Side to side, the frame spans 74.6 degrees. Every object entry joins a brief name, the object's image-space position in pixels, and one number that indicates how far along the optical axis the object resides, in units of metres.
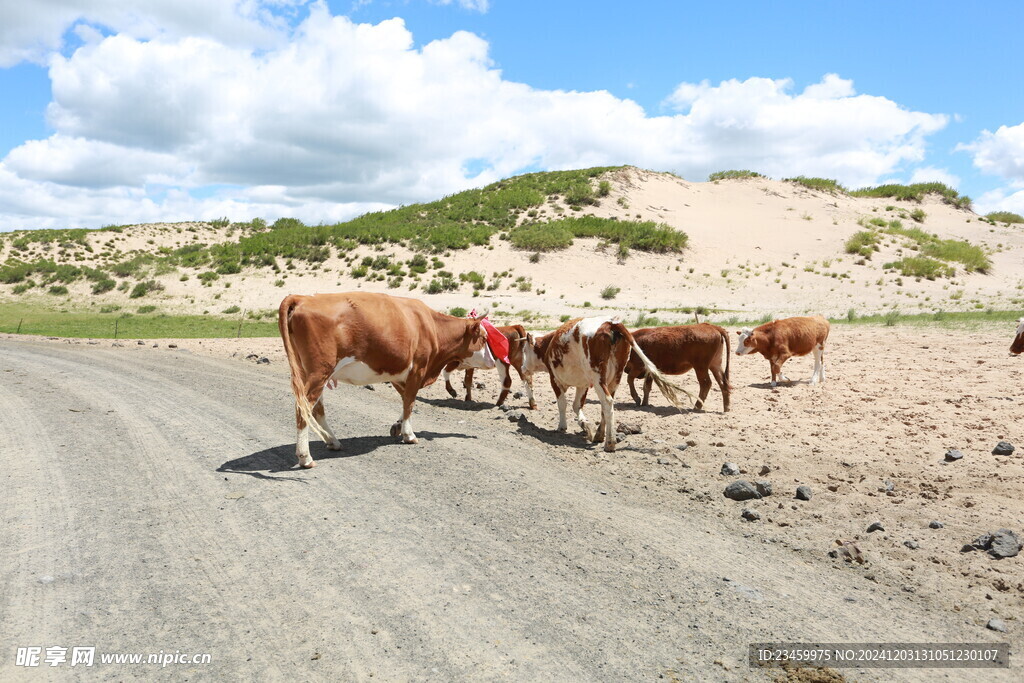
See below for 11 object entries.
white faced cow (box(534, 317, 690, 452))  9.73
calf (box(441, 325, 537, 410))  12.17
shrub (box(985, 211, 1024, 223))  68.81
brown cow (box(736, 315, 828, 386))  14.76
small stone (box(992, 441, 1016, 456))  8.24
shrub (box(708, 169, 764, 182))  76.75
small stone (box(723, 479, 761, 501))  7.32
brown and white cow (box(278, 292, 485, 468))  8.05
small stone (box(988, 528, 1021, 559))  5.59
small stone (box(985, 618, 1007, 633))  4.67
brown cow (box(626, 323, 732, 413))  12.38
